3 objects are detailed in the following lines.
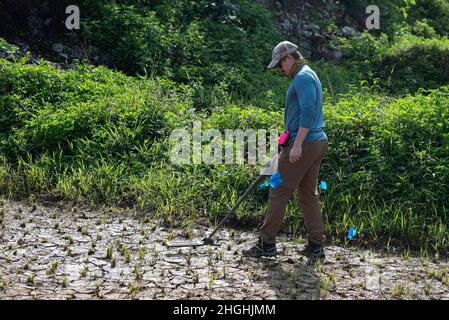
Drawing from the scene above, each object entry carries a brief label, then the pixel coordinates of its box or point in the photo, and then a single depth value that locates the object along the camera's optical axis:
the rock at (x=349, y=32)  12.12
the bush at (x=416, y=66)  10.41
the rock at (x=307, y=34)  11.88
